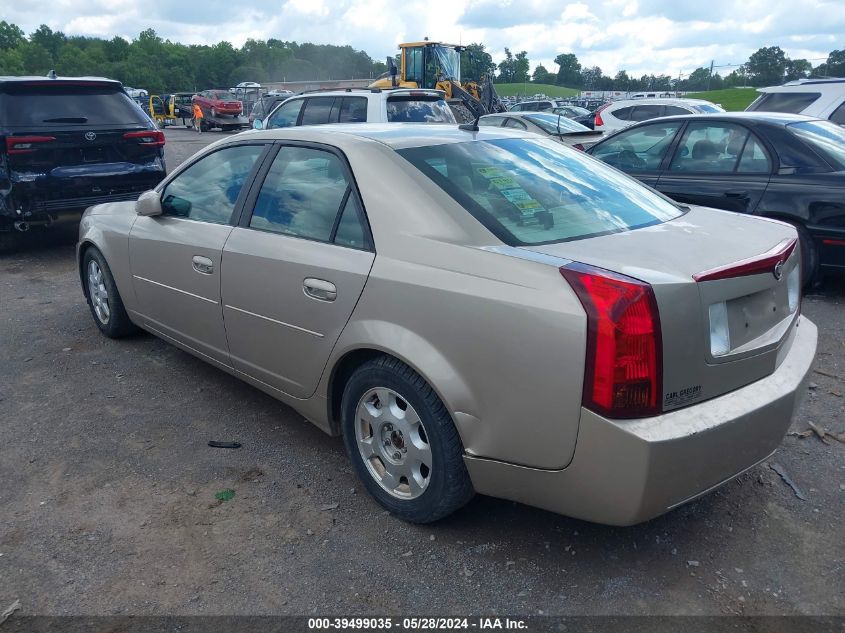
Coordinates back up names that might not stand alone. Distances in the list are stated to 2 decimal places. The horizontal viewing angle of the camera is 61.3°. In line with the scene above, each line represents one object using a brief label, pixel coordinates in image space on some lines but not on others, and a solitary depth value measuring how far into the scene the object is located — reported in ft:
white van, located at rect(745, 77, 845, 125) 33.96
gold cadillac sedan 7.51
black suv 23.40
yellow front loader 71.41
